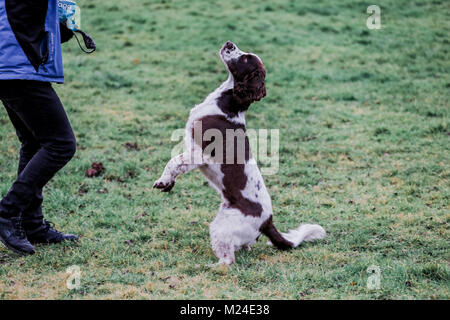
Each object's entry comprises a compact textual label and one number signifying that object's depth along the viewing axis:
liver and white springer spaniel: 8.73
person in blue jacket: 7.55
